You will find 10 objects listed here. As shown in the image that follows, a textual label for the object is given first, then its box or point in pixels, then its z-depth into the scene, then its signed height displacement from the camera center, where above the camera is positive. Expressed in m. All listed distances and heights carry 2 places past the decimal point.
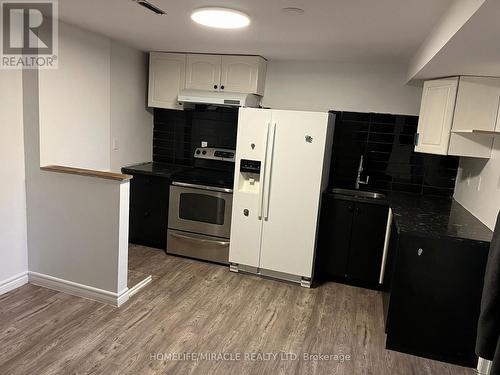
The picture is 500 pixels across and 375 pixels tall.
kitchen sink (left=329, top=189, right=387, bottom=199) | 3.68 -0.53
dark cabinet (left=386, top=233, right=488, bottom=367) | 2.33 -0.96
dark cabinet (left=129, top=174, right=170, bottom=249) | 3.92 -0.91
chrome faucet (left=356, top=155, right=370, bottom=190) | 3.85 -0.39
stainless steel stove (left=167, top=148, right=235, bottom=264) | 3.71 -0.89
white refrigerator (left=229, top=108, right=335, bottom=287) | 3.26 -0.50
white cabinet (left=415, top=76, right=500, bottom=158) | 2.79 +0.25
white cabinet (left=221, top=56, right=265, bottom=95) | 3.79 +0.56
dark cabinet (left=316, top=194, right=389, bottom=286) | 3.38 -0.92
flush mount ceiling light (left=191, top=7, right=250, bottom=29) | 2.28 +0.68
